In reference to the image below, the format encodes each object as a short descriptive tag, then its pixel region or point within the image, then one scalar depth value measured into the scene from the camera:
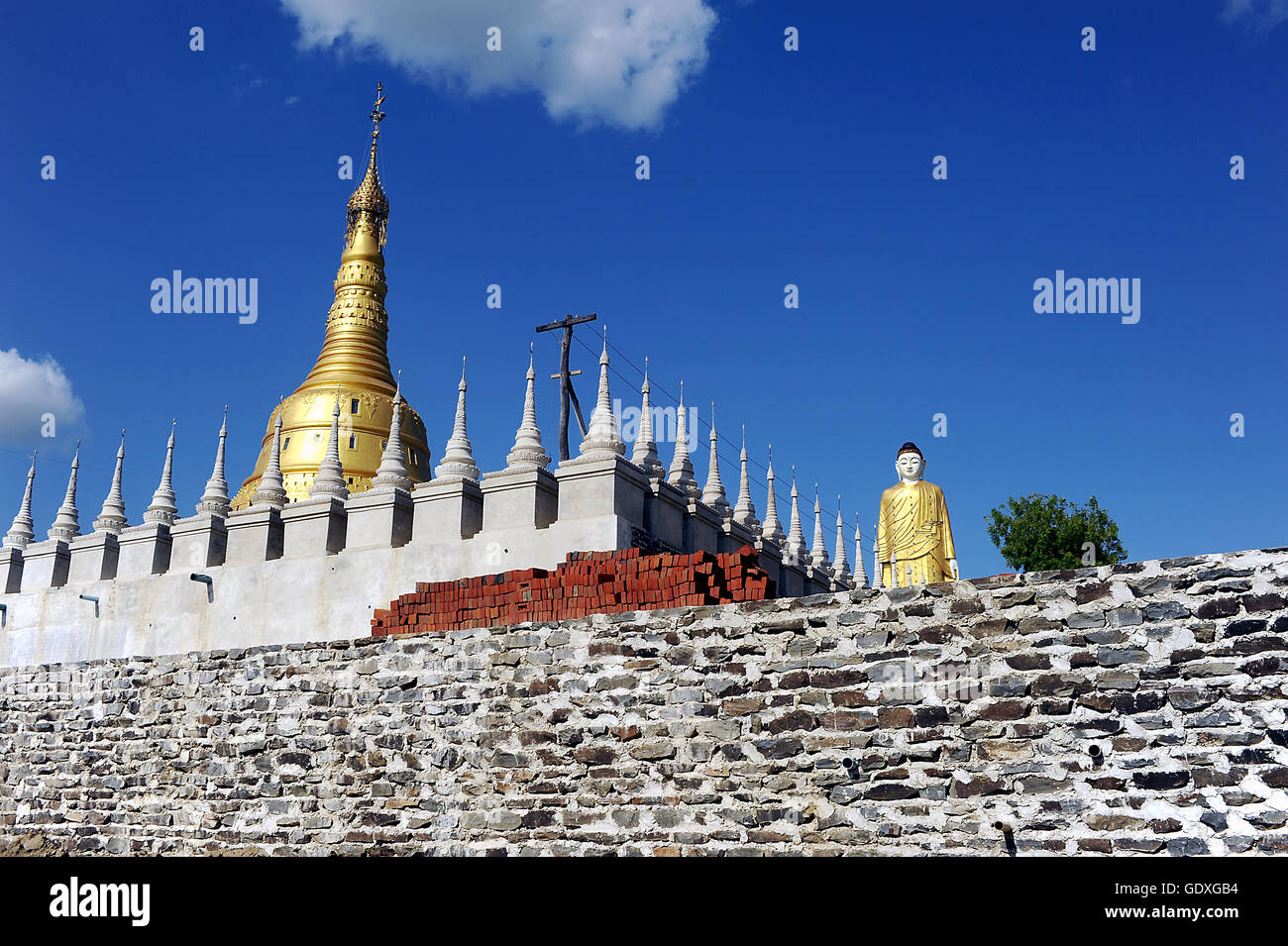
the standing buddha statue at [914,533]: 17.69
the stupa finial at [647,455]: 22.72
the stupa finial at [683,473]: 24.47
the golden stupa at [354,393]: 35.28
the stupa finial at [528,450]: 22.08
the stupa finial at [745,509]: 27.14
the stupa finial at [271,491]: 25.50
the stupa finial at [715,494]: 25.59
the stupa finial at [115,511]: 27.17
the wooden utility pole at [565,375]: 27.95
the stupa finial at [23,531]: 28.61
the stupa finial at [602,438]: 21.30
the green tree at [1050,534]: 30.62
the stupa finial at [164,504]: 26.41
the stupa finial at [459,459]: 22.98
